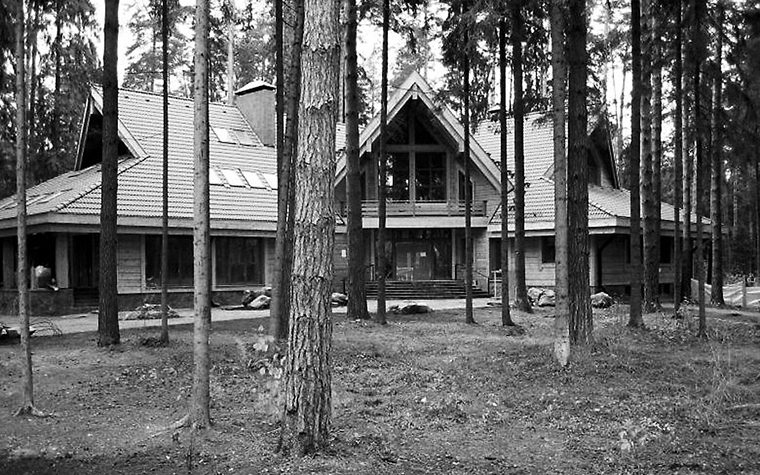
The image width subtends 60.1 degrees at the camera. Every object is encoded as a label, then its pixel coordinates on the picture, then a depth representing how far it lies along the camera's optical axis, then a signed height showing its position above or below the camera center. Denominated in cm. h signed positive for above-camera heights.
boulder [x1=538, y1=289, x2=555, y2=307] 2133 -191
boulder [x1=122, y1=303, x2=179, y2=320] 1683 -179
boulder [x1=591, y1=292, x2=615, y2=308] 2094 -191
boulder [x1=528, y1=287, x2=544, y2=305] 2245 -182
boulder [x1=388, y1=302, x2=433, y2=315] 1816 -184
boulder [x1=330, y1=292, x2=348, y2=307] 2151 -186
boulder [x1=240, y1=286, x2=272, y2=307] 2111 -164
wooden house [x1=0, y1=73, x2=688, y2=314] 2039 +137
